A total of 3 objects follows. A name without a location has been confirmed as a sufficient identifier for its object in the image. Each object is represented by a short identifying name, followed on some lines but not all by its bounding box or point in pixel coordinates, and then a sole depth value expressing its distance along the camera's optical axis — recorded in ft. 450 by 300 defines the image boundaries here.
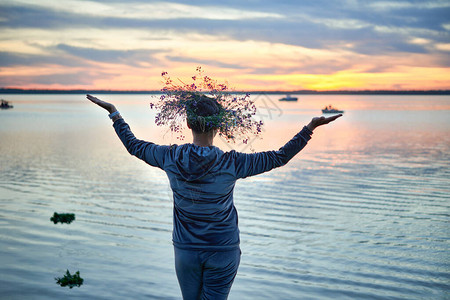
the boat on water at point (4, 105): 337.72
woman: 10.25
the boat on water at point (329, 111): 303.38
